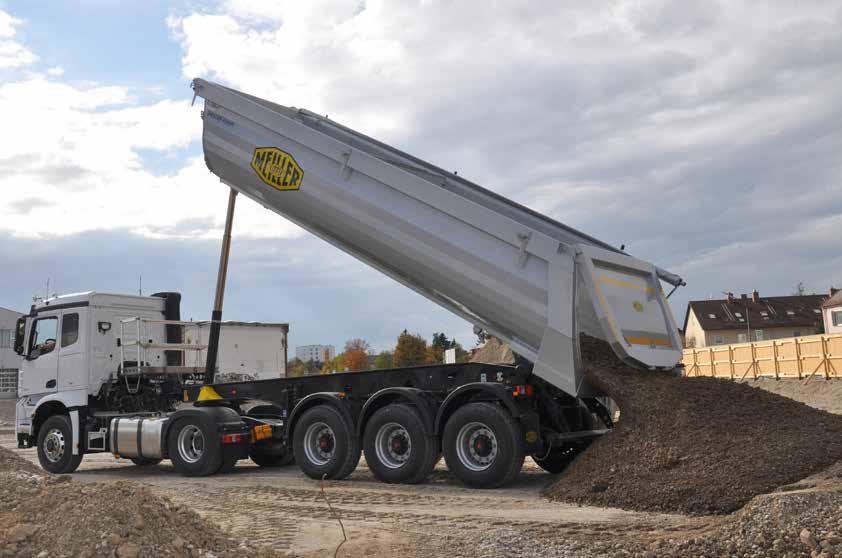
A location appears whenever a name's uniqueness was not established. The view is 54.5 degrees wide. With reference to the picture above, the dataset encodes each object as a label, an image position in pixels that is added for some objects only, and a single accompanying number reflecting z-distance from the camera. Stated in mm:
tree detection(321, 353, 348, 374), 43894
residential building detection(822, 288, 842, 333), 53697
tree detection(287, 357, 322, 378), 38447
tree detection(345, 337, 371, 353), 60888
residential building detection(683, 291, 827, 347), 71375
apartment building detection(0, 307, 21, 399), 49938
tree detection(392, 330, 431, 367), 36219
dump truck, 9656
